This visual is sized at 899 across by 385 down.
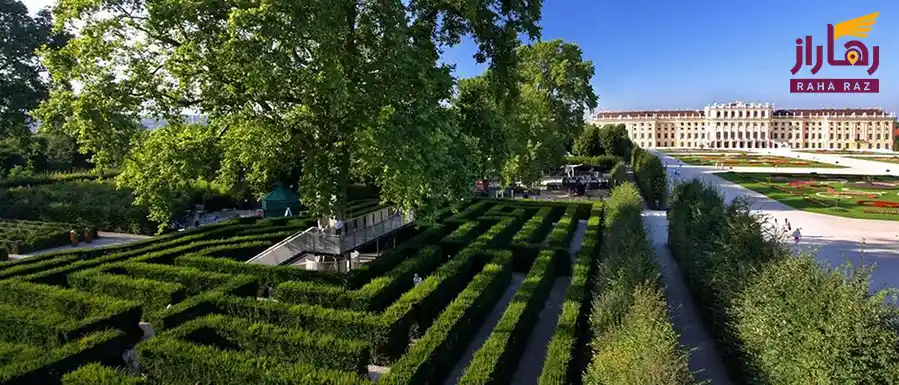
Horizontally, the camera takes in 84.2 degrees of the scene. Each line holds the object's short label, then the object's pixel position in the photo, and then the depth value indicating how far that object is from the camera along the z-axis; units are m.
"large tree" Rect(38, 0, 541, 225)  12.02
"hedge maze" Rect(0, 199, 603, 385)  9.36
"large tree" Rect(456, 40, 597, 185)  15.54
